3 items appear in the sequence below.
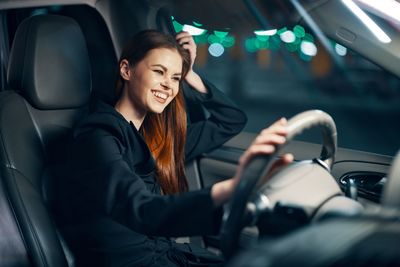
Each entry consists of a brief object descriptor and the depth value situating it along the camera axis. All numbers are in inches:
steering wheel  48.0
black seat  71.9
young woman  57.9
